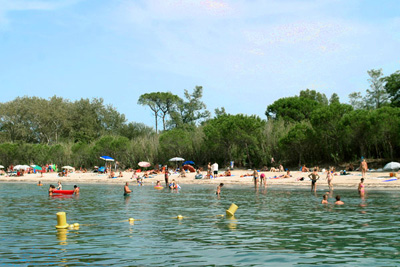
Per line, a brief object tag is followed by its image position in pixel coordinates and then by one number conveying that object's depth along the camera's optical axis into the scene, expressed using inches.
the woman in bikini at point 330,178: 1343.5
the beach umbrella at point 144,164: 2406.3
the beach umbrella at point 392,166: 1491.1
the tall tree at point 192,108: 3599.9
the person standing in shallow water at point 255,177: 1528.1
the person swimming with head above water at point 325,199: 977.1
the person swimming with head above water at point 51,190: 1318.2
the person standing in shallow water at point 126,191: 1282.0
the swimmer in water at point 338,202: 968.3
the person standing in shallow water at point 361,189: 1174.2
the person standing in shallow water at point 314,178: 1286.9
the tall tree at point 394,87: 2381.4
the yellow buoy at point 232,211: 802.2
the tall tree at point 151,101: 3582.7
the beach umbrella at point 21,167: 2608.3
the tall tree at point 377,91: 3171.8
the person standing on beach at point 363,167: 1510.2
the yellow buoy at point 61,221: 663.8
